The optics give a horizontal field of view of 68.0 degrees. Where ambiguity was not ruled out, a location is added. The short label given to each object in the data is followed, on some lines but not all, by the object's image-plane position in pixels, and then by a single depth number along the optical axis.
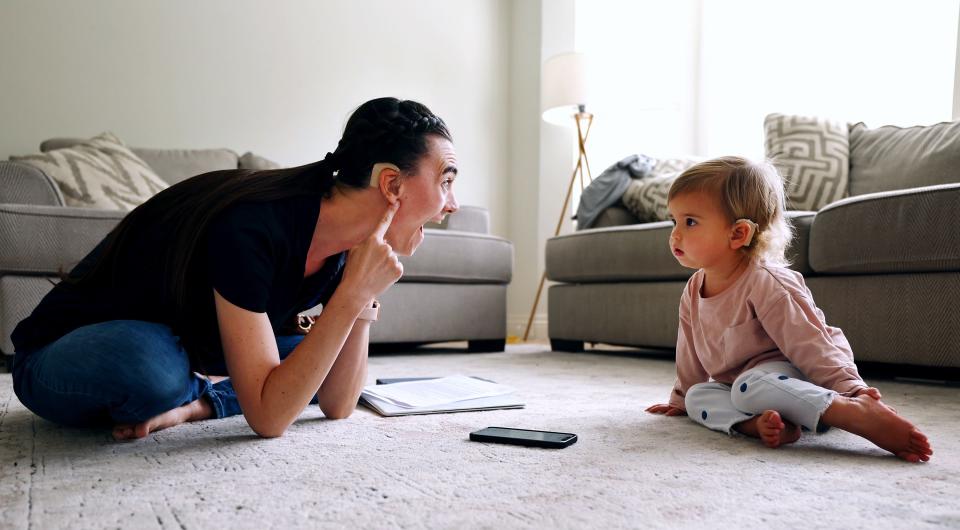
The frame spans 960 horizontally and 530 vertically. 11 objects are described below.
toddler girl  1.10
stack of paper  1.36
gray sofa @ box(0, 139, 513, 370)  2.06
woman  0.98
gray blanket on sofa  2.94
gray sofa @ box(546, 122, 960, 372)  1.75
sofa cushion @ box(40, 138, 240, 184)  2.89
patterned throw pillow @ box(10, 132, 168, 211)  2.40
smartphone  1.06
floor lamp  3.42
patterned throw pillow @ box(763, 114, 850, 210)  2.60
